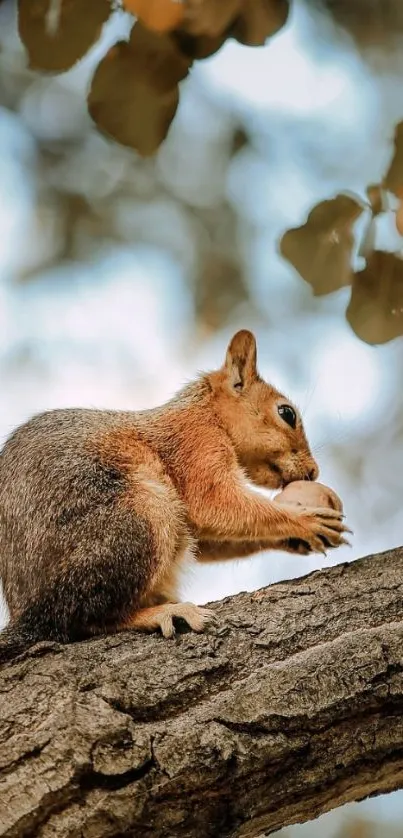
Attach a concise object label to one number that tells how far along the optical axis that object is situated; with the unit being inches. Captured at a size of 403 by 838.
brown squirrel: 220.7
